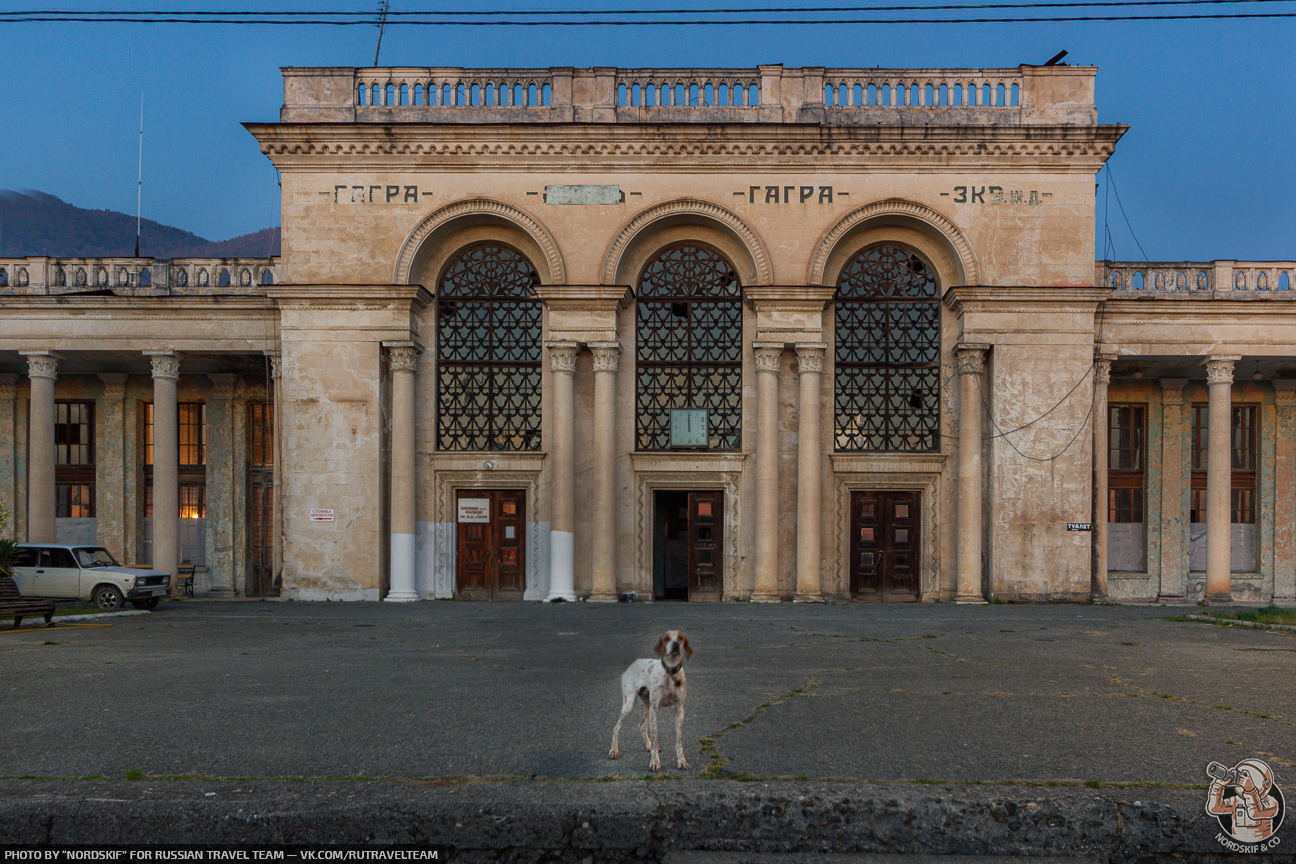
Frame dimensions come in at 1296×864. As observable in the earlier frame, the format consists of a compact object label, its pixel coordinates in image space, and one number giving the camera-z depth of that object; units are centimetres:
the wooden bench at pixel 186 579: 2192
